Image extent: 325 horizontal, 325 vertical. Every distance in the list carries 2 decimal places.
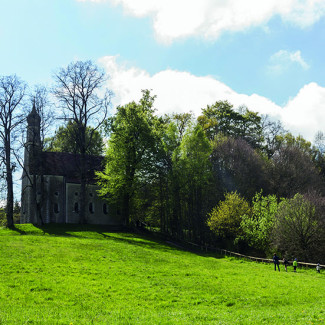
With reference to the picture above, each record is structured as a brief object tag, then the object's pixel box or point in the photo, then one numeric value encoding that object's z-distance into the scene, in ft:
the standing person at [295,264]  99.33
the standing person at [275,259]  101.65
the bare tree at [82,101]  153.89
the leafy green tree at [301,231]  117.29
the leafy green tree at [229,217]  147.54
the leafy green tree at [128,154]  155.74
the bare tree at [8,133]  136.56
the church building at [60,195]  175.04
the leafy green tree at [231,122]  219.82
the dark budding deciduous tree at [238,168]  177.37
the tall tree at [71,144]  203.39
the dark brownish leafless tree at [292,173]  181.03
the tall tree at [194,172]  162.30
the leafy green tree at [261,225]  131.03
